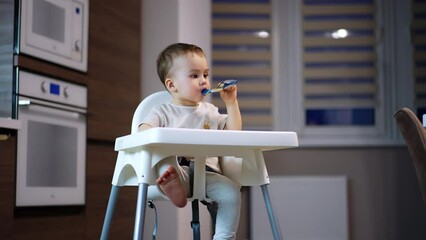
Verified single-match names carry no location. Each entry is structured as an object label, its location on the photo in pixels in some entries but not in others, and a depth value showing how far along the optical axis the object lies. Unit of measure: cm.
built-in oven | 271
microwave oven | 276
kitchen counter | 212
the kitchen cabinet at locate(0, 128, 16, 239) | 214
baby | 188
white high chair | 165
